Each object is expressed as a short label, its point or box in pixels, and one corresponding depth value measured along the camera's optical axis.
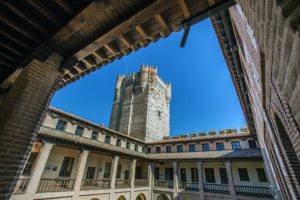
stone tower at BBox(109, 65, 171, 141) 30.00
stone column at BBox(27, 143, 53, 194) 10.14
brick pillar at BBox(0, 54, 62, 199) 2.62
